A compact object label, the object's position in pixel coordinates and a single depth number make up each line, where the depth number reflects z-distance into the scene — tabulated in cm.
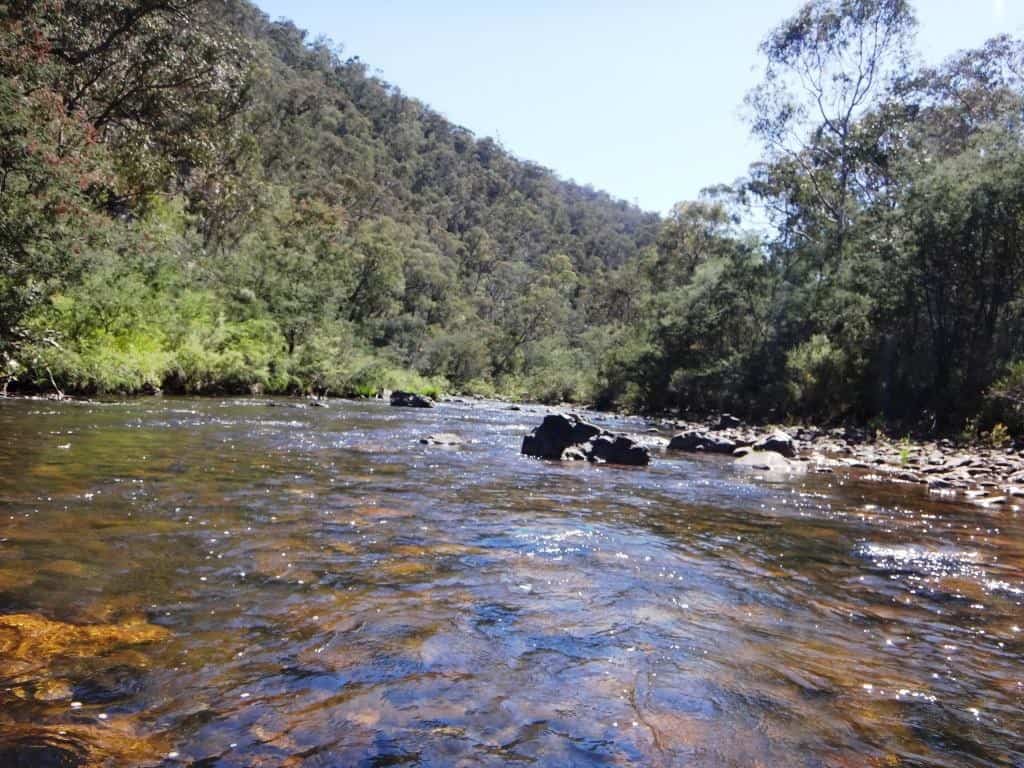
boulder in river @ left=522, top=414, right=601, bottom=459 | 1201
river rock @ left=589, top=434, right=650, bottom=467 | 1150
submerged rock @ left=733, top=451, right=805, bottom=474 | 1172
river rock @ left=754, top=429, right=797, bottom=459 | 1351
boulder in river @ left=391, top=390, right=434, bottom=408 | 2516
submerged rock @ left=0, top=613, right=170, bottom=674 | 291
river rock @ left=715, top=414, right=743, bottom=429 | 2171
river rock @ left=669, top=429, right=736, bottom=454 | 1448
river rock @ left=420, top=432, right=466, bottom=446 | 1247
